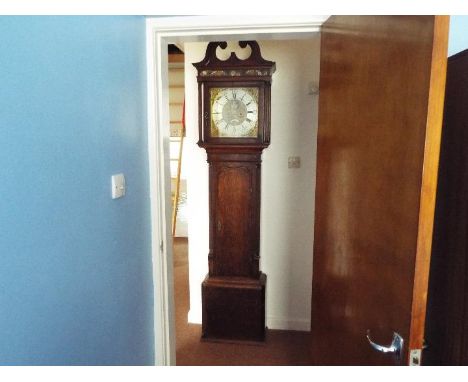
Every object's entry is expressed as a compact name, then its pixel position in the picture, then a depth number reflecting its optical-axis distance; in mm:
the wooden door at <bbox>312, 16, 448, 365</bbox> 692
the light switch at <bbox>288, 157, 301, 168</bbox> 2254
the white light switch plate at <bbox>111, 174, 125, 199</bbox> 1055
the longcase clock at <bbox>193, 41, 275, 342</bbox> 2074
